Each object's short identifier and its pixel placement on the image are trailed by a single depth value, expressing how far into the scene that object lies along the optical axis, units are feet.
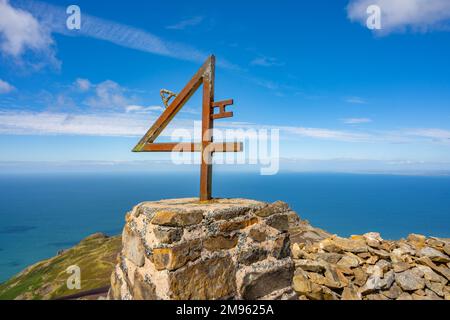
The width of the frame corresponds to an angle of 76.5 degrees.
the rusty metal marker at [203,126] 12.53
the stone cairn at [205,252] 9.46
